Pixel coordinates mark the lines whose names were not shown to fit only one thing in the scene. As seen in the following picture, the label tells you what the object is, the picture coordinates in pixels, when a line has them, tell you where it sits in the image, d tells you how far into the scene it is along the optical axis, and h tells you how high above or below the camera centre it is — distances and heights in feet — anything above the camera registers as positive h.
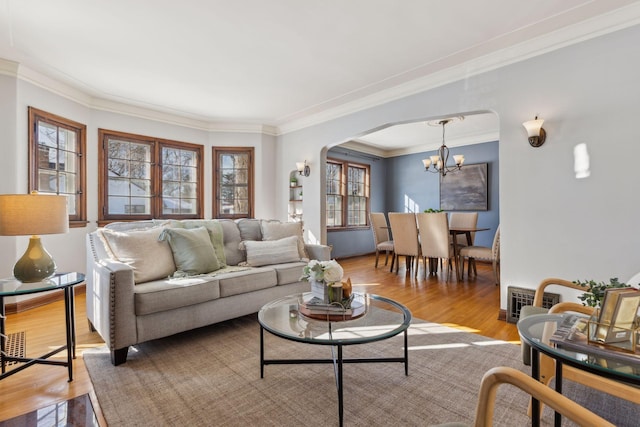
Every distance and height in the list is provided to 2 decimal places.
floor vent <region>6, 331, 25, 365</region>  7.42 -3.35
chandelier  17.32 +3.02
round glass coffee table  5.20 -2.11
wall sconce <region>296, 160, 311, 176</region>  17.06 +2.38
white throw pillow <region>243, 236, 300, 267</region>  10.61 -1.37
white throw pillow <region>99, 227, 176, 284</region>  8.29 -1.08
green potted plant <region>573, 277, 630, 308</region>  4.14 -1.06
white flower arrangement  6.50 -1.25
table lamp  6.25 -0.22
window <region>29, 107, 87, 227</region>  11.63 +2.14
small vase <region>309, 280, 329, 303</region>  6.54 -1.68
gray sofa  7.16 -1.79
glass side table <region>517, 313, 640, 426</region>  3.20 -1.60
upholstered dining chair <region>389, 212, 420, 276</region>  16.07 -1.20
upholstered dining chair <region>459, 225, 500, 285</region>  14.35 -1.98
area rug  5.29 -3.42
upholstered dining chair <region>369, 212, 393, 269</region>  18.45 -1.31
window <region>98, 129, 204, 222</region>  14.82 +1.76
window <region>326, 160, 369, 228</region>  22.59 +1.32
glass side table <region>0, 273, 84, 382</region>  6.16 -1.99
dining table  15.26 -1.77
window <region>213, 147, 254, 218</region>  18.33 +1.84
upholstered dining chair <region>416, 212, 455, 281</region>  14.85 -1.16
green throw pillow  9.09 -1.16
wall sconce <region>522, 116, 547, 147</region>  9.17 +2.34
